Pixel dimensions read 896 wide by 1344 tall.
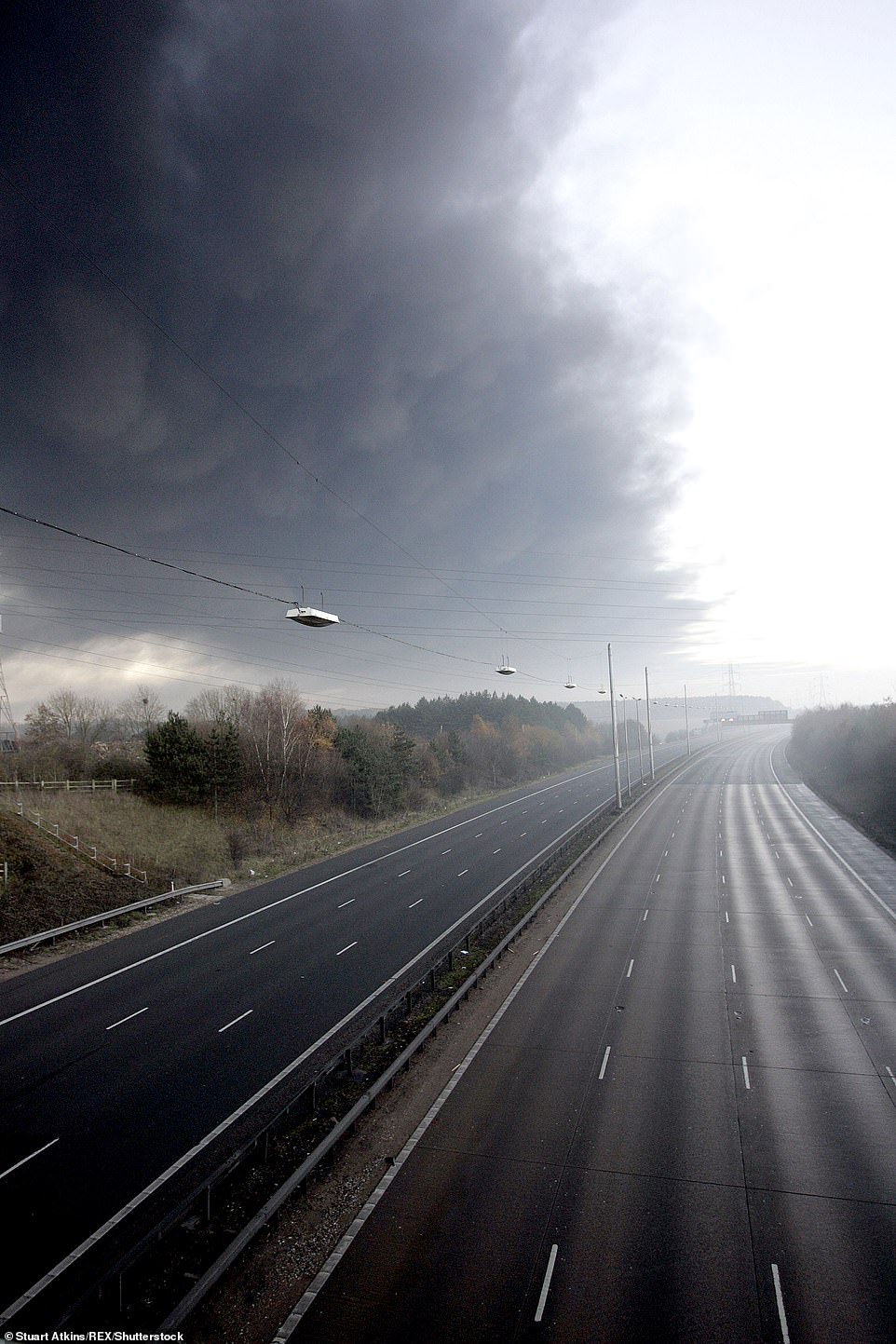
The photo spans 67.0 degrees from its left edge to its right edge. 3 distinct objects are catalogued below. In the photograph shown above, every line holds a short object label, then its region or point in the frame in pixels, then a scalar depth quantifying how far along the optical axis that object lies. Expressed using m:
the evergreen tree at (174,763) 46.56
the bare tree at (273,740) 57.19
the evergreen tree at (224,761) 48.31
